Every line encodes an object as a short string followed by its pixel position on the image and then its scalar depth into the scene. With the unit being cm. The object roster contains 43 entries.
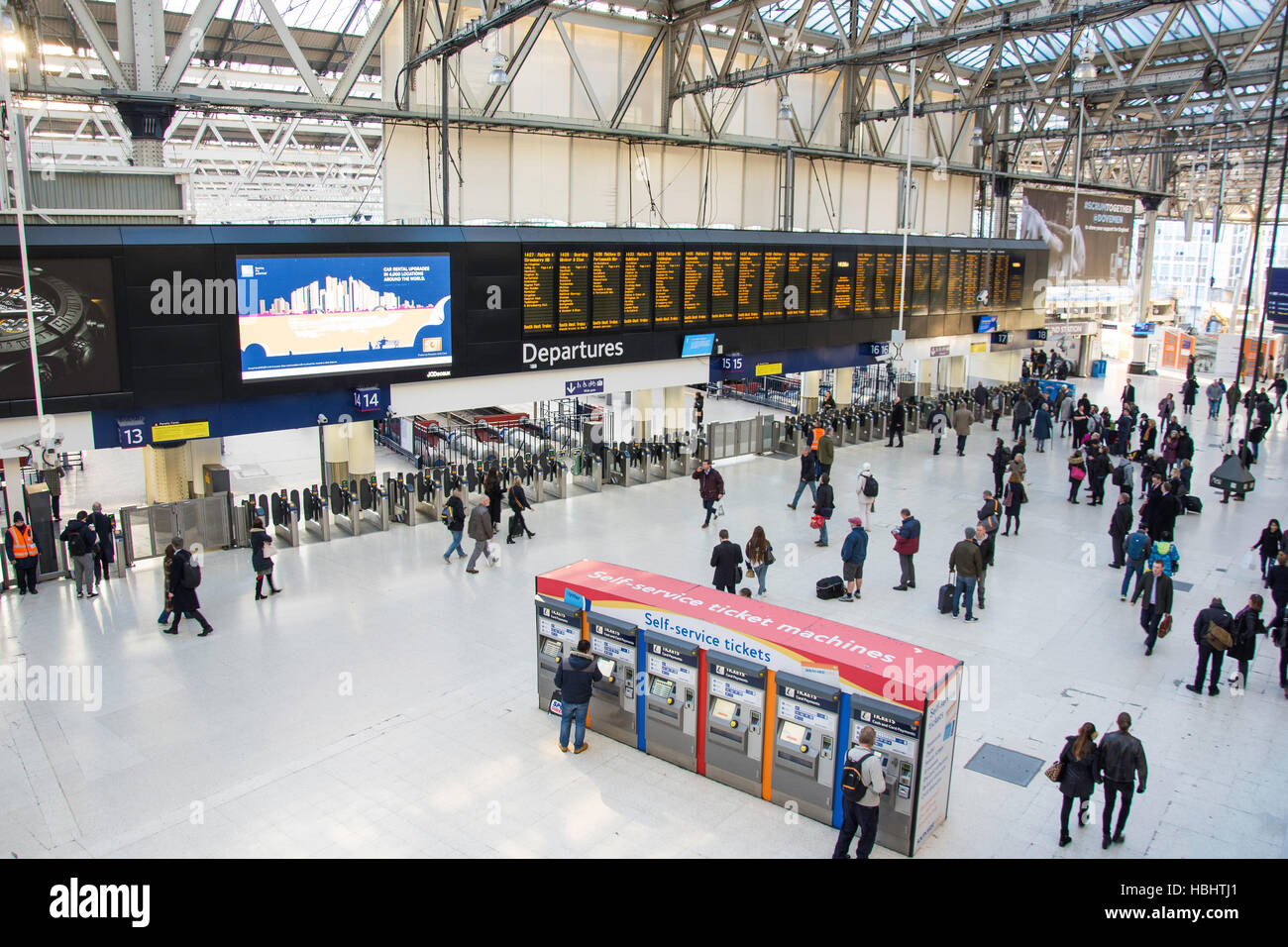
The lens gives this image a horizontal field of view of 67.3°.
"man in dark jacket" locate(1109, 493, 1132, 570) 1357
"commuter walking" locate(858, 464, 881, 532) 1514
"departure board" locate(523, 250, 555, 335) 1602
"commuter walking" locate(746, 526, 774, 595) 1230
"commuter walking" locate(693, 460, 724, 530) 1559
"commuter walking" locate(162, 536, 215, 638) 1098
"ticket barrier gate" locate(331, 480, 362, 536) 1534
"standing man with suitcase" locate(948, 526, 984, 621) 1156
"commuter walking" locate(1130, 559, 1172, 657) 1064
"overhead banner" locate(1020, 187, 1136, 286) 3059
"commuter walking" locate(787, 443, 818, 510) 1683
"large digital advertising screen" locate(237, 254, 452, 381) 1343
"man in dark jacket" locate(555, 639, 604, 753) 821
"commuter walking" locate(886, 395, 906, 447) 2259
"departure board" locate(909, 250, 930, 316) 2352
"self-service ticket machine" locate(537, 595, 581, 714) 886
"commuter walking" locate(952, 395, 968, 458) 2147
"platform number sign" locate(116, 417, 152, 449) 1259
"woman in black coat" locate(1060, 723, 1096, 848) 700
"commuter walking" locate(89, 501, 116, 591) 1273
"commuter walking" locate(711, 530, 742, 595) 1169
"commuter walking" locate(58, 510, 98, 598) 1210
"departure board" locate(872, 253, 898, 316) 2244
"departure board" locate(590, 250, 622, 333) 1694
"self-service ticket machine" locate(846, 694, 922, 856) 686
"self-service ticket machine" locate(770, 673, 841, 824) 730
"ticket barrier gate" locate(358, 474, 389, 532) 1575
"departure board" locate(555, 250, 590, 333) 1647
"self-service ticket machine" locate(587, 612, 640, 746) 847
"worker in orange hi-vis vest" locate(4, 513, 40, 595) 1219
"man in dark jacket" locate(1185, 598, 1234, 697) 958
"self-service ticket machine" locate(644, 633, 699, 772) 809
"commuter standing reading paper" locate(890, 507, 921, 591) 1259
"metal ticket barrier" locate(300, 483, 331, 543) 1505
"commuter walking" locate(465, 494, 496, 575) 1331
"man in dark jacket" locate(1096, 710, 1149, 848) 699
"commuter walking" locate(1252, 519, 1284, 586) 1284
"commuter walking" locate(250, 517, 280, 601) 1208
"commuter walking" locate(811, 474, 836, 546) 1497
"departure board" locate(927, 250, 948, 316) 2414
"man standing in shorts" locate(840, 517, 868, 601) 1212
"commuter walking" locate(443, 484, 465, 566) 1386
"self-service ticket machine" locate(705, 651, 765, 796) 773
